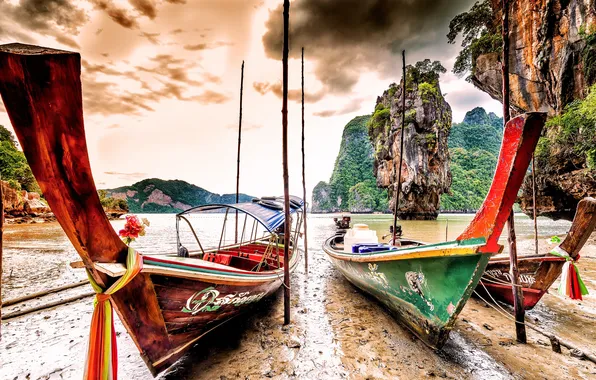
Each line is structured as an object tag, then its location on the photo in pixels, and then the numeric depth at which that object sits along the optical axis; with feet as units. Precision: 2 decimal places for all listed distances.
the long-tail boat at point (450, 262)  7.40
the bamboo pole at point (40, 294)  16.44
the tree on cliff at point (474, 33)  55.67
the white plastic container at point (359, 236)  19.99
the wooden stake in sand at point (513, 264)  11.43
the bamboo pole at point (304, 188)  26.69
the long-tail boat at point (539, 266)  11.94
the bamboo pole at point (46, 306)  14.71
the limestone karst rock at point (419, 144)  99.86
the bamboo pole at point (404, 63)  26.27
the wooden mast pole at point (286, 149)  14.16
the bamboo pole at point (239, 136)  32.17
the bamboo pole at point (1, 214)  4.67
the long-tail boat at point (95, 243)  4.42
